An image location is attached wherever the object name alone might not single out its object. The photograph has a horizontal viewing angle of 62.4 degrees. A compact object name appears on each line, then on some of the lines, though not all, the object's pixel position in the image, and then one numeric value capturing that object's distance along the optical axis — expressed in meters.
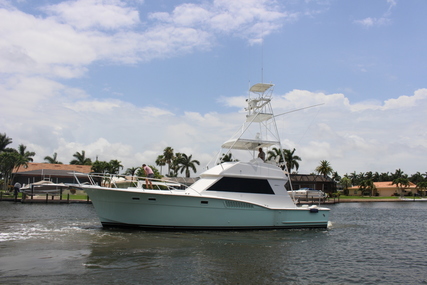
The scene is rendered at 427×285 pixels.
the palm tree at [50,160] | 72.75
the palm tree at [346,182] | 82.74
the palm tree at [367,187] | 79.78
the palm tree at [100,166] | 54.94
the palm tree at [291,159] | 63.53
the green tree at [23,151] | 62.42
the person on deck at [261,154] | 17.59
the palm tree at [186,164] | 67.50
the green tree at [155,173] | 46.22
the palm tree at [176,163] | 67.00
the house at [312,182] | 60.91
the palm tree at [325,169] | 66.94
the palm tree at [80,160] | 71.91
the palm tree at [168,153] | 67.00
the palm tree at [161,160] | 67.31
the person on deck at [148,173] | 16.18
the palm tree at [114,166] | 54.99
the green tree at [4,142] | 61.54
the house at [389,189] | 81.56
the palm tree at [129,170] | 56.75
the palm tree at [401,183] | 77.88
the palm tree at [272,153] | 60.02
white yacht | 14.77
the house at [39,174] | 51.38
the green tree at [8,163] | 46.44
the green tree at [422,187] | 80.36
